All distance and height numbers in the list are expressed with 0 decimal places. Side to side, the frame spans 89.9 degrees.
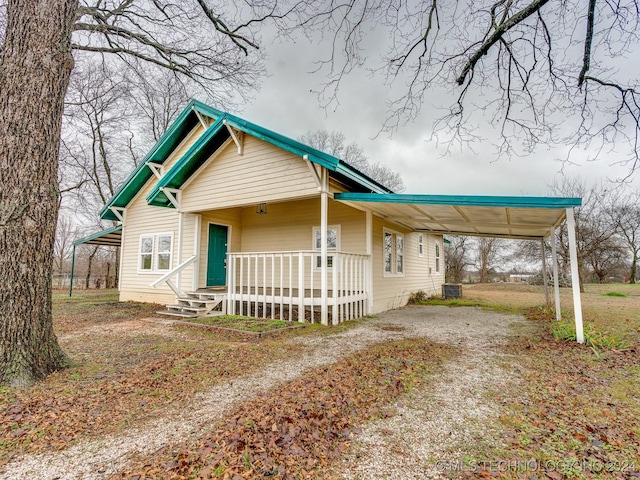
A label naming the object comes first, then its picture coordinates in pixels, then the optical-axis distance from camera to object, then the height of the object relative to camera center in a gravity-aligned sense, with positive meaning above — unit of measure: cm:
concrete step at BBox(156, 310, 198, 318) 892 -129
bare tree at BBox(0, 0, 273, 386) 370 +114
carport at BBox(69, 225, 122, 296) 1364 +137
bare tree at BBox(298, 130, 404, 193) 3152 +1199
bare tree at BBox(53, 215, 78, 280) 2749 +255
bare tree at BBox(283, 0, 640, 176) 501 +360
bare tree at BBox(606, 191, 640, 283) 2250 +353
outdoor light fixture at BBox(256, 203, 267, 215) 1104 +206
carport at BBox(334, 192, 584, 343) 559 +123
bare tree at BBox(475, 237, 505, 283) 3020 +137
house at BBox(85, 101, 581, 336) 763 +134
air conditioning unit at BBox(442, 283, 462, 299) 1569 -110
